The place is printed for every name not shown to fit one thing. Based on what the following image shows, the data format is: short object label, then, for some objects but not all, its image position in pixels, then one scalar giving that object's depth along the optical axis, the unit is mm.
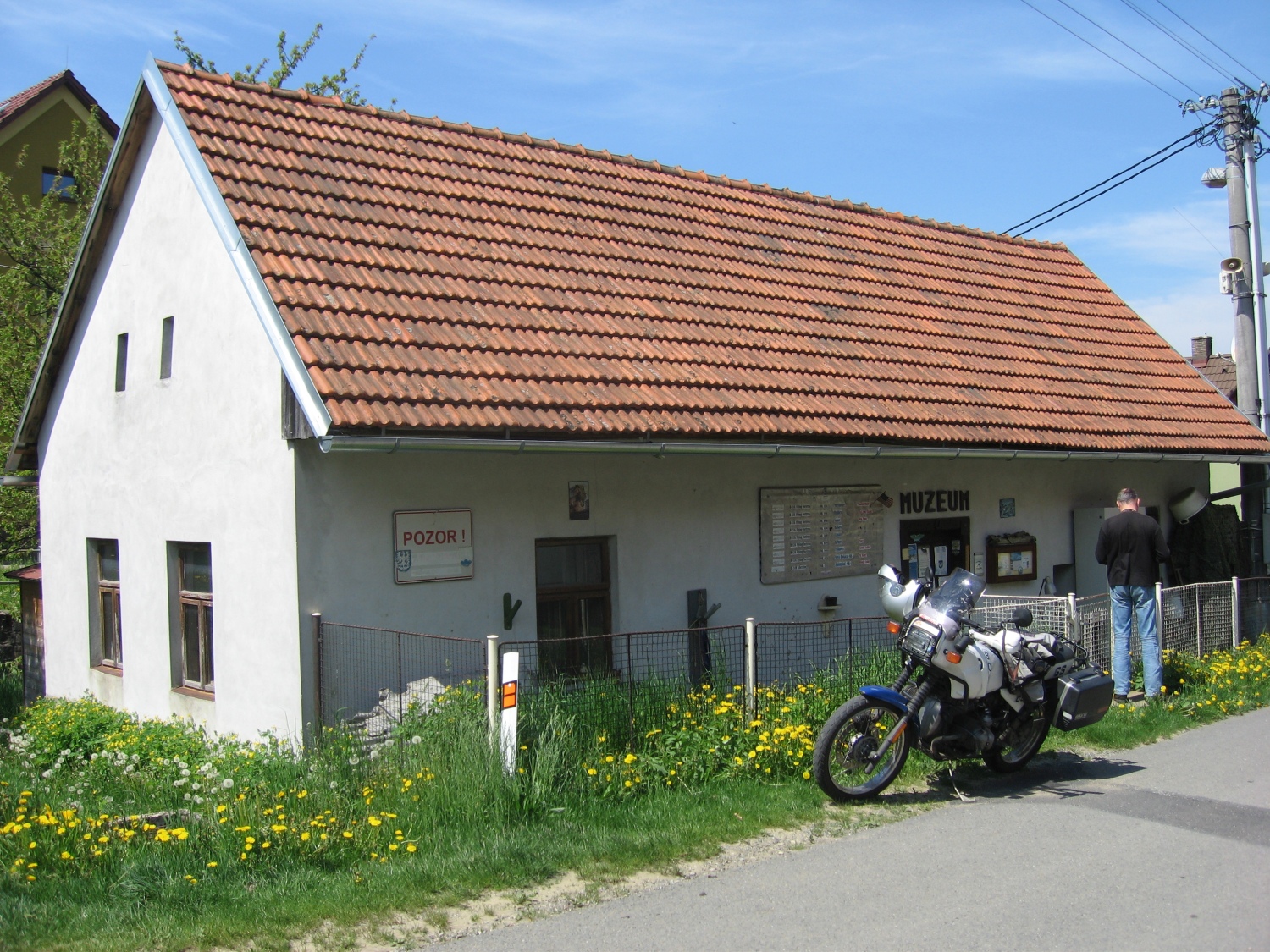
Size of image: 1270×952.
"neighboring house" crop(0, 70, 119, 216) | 25078
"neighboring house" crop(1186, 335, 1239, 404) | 32594
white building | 8797
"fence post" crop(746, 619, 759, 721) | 8328
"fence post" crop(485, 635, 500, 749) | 7047
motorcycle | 7172
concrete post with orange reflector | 6840
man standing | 10328
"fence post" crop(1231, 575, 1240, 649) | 12484
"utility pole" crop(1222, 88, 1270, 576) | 16094
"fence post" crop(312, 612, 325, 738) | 8445
